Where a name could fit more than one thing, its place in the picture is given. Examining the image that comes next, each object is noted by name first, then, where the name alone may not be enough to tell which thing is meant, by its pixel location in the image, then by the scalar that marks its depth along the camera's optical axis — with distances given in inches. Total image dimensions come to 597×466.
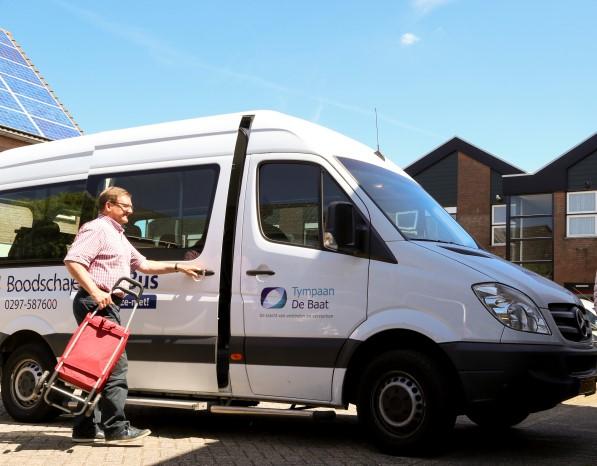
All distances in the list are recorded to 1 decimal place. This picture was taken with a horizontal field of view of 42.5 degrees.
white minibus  212.5
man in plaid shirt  226.2
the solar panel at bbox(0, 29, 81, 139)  832.9
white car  537.4
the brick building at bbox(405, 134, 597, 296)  1266.0
